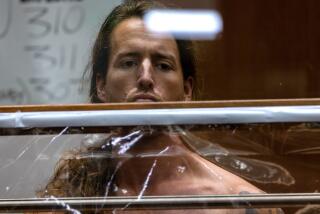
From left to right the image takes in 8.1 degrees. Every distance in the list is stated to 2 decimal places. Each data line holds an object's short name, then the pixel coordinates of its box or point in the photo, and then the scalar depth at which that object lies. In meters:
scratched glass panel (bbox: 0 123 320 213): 3.72
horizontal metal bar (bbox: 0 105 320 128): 3.67
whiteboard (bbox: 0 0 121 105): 4.23
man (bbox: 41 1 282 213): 3.74
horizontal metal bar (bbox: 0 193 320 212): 3.65
